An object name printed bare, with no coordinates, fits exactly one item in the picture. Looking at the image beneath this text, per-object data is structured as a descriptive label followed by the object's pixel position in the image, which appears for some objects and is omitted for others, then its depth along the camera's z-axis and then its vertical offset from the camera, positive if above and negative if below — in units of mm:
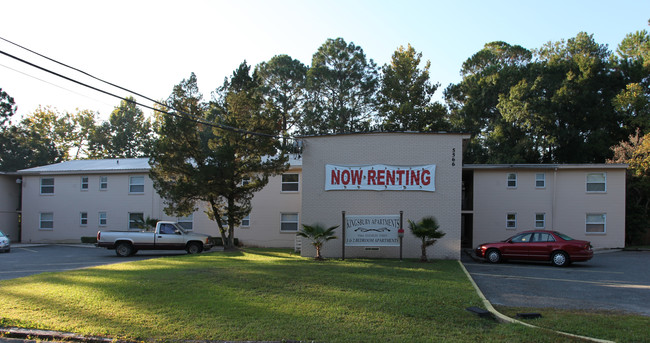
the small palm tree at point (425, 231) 16000 -1305
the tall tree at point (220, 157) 21047 +1657
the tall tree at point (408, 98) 37719 +8444
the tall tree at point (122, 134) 54688 +6810
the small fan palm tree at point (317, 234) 16703 -1509
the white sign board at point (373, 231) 17656 -1462
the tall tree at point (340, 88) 40906 +9886
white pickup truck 22125 -2420
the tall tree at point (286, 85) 43344 +10778
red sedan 17016 -2048
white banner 17922 +668
